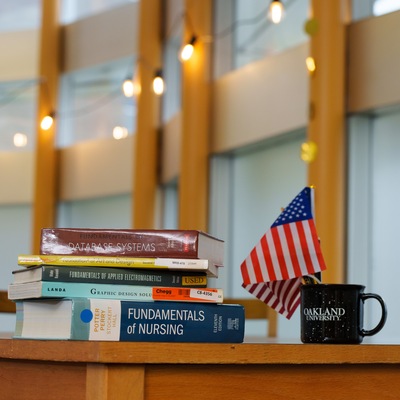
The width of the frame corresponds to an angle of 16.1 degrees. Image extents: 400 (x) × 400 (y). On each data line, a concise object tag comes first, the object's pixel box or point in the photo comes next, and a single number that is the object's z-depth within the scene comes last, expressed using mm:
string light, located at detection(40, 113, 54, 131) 14762
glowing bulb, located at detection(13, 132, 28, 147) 16602
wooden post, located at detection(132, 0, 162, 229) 13190
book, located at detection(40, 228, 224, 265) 2118
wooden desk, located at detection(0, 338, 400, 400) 1856
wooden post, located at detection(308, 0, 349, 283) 8401
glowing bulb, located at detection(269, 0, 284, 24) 8853
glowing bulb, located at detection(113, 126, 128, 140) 14863
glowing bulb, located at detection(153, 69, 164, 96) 11600
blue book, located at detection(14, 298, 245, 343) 1962
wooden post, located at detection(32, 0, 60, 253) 15610
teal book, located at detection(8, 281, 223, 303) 2019
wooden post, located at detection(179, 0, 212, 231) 11289
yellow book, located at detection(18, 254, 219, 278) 2068
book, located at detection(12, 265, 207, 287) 2022
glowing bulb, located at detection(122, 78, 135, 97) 12309
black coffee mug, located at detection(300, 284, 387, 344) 2236
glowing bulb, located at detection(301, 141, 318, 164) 8546
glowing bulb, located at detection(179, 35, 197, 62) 11200
